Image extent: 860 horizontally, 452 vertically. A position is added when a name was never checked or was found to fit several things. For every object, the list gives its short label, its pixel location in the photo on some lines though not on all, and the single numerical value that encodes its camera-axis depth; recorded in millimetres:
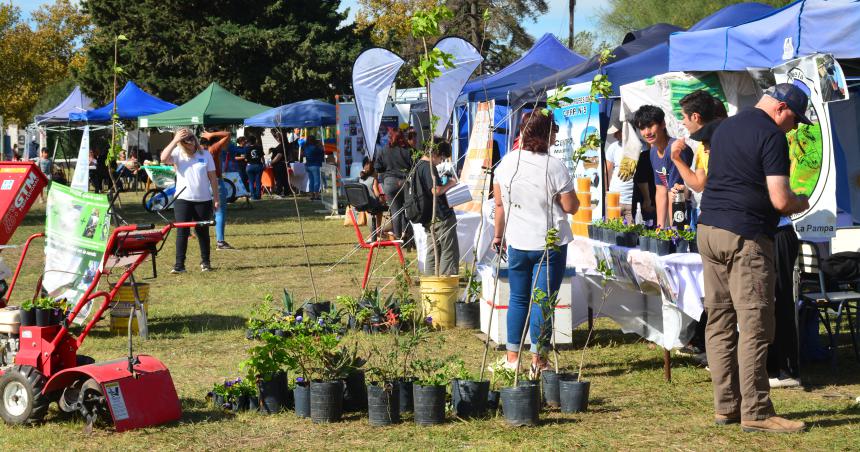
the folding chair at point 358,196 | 11023
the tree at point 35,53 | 54406
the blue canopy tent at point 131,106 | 28312
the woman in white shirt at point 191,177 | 11359
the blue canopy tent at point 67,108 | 33166
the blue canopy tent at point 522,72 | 15977
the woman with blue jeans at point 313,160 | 27859
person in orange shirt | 13438
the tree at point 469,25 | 39688
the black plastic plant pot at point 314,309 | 8375
